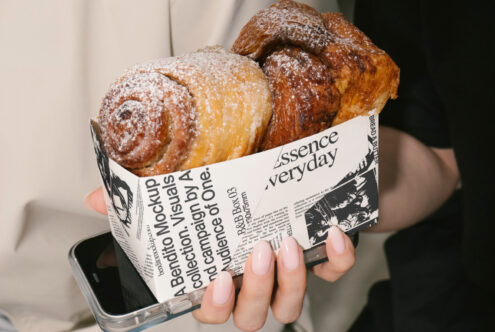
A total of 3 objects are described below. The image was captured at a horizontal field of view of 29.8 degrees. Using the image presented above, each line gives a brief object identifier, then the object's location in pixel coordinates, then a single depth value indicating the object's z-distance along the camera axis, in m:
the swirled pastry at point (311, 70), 0.46
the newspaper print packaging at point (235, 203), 0.44
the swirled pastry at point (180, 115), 0.43
